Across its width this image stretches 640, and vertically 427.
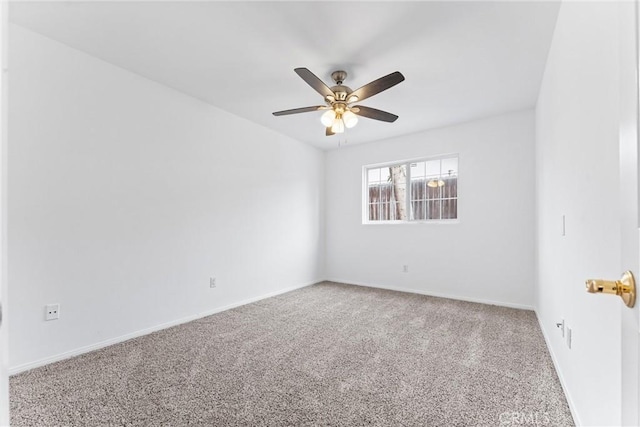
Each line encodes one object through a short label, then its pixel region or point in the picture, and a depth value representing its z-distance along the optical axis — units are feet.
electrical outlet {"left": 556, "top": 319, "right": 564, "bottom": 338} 6.16
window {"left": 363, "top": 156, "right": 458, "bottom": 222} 13.74
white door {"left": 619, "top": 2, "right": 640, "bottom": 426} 1.74
